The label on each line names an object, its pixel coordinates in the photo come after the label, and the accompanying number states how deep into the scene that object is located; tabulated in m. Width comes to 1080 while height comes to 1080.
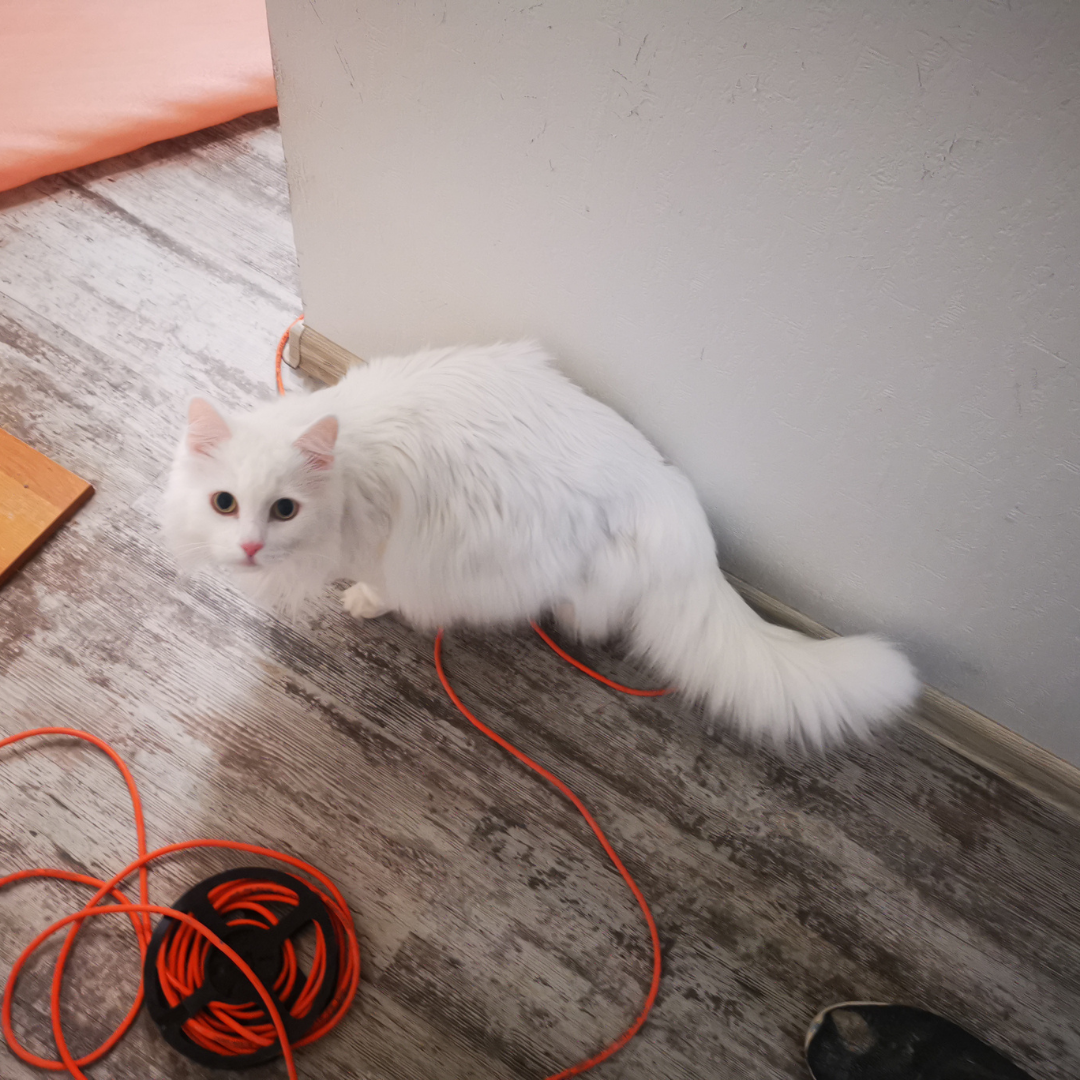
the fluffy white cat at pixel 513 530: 1.03
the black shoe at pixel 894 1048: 1.11
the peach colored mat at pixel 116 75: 1.90
